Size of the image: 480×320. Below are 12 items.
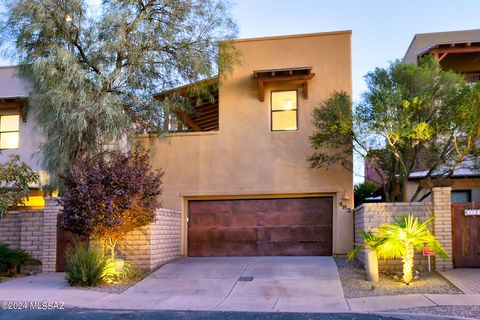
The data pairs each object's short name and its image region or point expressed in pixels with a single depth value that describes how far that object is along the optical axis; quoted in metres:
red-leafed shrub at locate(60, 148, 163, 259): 12.86
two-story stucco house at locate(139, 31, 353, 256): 17.53
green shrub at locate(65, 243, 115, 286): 12.59
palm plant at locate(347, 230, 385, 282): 12.59
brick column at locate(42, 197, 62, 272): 15.04
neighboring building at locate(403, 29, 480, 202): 18.77
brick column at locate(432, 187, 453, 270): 13.29
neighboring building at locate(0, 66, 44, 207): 20.77
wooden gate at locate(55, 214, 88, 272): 14.99
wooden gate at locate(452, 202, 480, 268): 13.32
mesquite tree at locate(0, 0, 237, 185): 15.09
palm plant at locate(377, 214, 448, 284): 12.23
